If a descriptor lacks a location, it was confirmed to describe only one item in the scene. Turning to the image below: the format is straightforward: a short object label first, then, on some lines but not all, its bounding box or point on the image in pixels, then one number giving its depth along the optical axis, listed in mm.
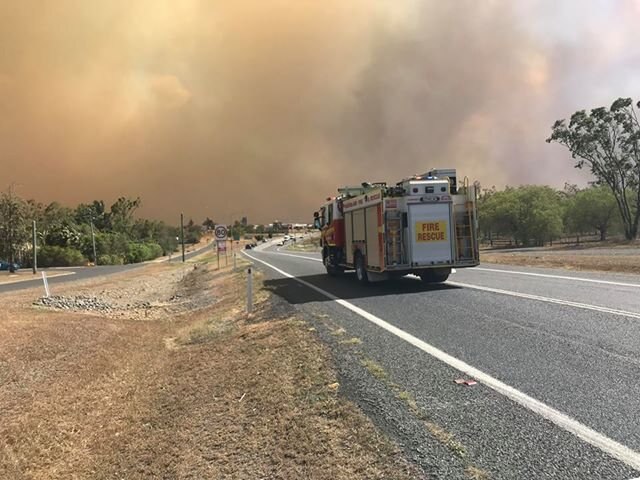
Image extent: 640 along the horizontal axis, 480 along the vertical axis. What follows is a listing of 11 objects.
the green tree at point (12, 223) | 51031
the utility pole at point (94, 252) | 75375
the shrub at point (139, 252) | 90875
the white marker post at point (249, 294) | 12301
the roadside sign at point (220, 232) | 31859
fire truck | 13086
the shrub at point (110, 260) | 78312
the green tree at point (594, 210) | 64500
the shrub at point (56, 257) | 71688
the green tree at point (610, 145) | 53594
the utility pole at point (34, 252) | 49469
